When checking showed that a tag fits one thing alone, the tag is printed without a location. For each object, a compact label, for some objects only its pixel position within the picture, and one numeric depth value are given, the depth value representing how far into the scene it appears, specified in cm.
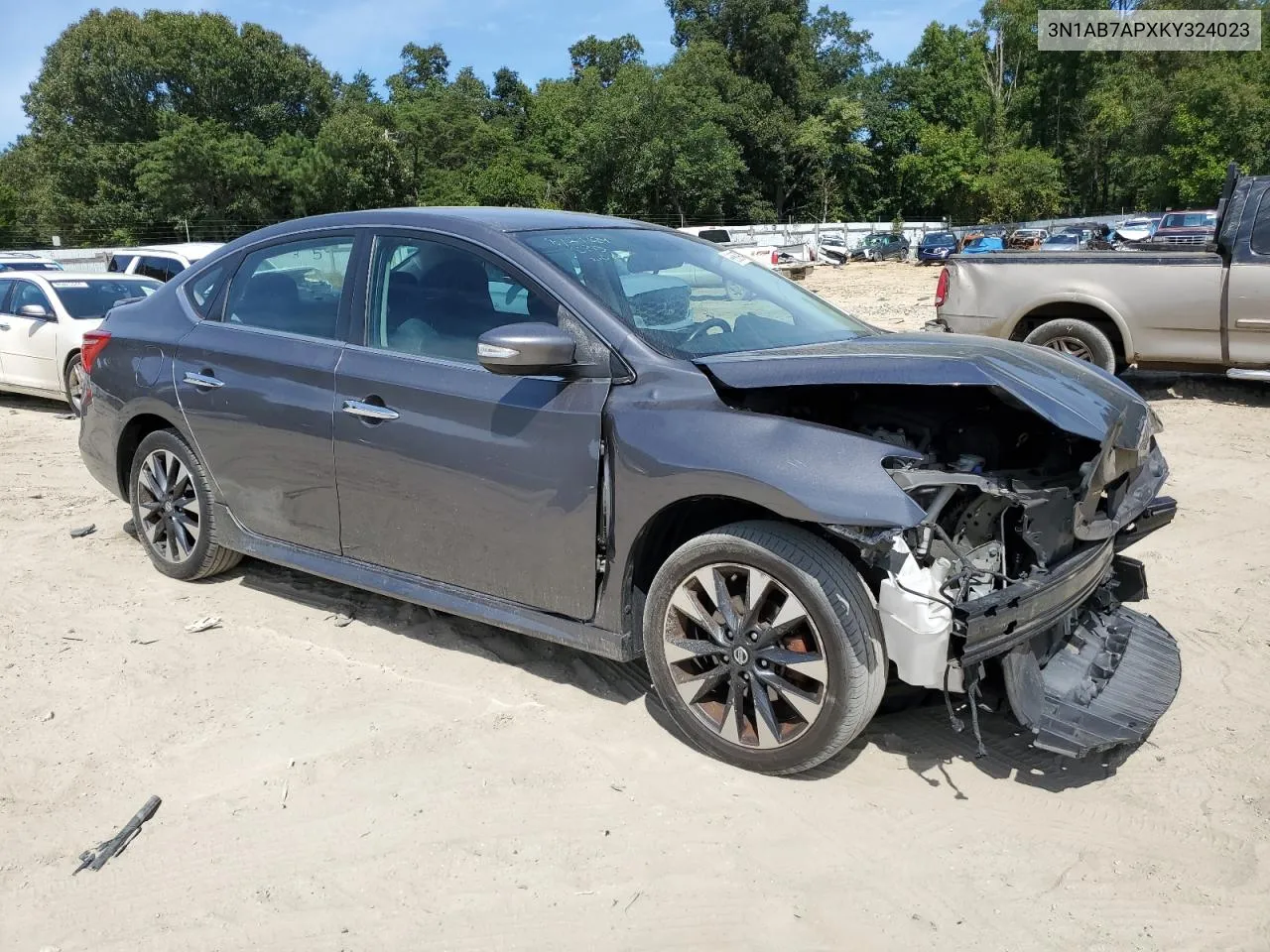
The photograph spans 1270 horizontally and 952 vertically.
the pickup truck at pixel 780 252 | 3045
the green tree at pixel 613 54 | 8475
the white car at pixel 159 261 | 1373
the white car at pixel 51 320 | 1031
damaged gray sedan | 300
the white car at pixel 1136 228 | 3493
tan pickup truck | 826
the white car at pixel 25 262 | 1746
